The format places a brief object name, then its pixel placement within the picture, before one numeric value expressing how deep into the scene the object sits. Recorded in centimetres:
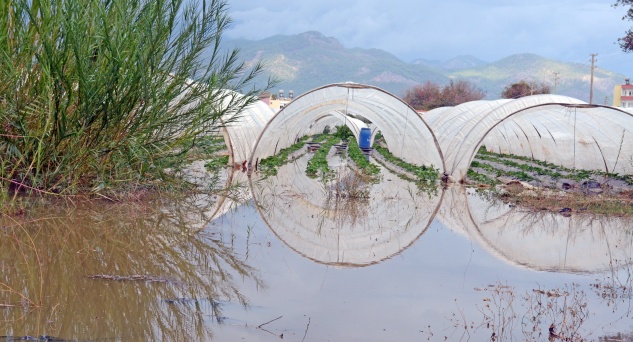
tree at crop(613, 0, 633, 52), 1903
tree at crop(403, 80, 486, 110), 7538
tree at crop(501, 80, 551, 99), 6359
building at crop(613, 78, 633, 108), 9806
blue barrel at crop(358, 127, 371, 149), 3297
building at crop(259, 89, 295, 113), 6426
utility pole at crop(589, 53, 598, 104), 5649
